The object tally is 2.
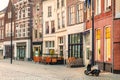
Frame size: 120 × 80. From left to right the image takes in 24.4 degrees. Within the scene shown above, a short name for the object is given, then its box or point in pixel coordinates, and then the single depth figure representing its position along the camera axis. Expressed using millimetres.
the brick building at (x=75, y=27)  30137
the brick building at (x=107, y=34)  20433
